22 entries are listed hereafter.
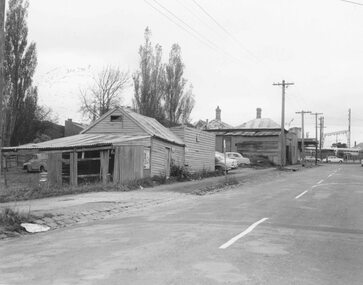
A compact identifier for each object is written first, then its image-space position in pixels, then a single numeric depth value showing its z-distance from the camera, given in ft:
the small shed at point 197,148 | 115.65
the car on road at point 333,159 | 339.98
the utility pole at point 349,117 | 403.95
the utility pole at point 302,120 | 258.78
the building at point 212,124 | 272.80
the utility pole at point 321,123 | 337.89
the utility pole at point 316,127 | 296.40
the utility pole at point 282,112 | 183.93
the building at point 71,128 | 199.00
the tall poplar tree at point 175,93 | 167.32
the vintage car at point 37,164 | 127.85
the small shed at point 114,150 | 80.89
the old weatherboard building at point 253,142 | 218.18
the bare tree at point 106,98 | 173.27
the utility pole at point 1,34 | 39.88
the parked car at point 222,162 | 142.61
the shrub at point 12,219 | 37.35
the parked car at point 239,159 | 179.77
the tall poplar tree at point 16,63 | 133.39
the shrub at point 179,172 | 100.35
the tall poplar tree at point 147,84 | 158.92
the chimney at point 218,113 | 316.99
